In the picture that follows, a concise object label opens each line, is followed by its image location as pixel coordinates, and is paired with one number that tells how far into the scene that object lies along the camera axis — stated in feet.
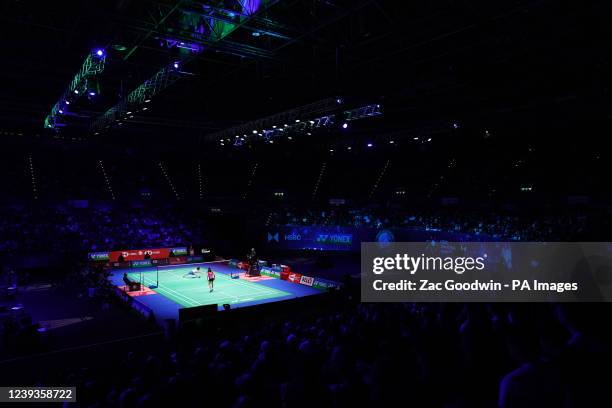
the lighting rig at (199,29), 33.40
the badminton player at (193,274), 89.77
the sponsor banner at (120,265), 99.55
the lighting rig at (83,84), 40.89
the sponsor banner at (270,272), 90.99
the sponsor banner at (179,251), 110.21
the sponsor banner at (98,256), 95.72
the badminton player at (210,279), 73.05
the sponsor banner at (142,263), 103.60
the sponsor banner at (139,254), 100.53
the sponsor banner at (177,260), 109.29
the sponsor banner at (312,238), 113.70
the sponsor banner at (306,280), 80.13
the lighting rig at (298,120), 54.39
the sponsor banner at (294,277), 83.92
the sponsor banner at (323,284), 72.92
